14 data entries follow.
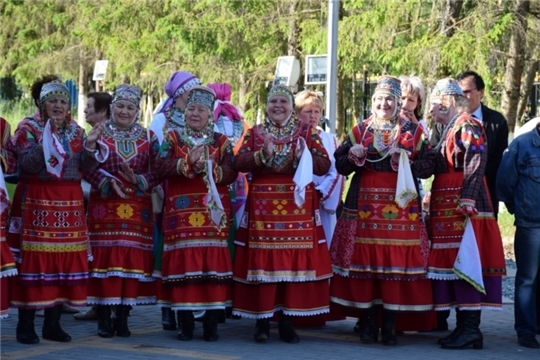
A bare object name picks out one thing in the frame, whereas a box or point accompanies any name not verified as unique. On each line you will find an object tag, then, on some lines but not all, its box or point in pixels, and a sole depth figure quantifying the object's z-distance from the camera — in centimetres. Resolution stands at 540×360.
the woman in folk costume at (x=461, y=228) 1130
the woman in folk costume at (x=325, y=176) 1254
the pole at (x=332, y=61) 2285
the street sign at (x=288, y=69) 2312
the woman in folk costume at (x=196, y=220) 1148
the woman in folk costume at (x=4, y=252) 1021
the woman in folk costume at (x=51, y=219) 1114
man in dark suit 1259
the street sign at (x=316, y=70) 2314
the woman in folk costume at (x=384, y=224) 1143
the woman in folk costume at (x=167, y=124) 1199
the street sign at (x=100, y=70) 3117
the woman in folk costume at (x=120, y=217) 1165
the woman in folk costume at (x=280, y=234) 1150
